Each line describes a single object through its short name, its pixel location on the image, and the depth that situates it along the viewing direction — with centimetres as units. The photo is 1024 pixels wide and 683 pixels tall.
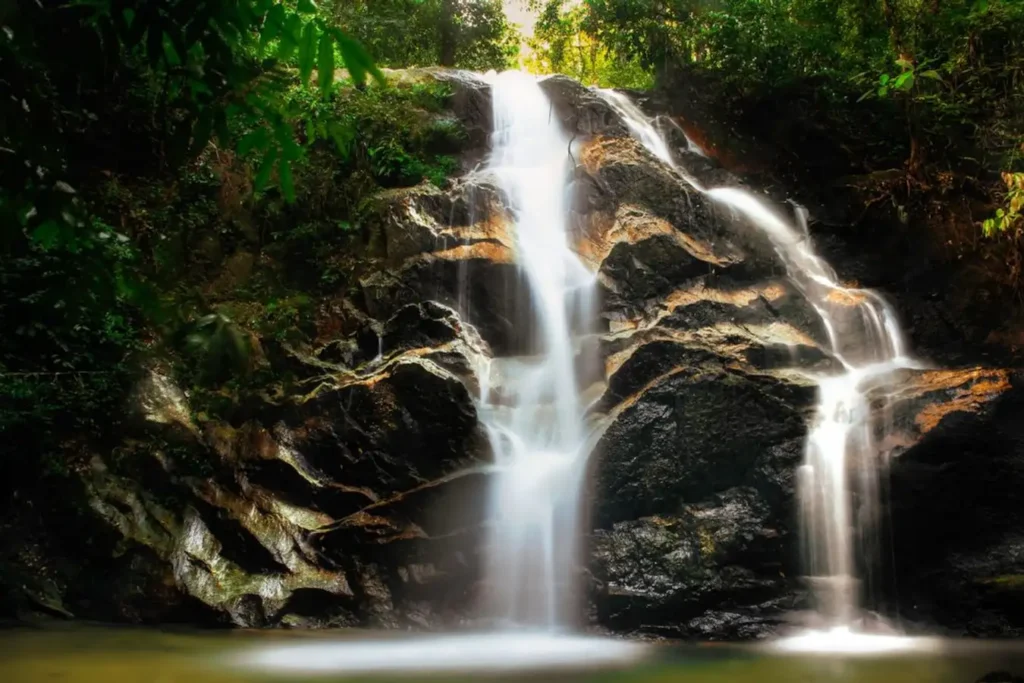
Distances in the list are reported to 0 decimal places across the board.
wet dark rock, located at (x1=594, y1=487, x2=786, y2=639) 757
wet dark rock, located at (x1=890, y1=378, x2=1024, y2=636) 789
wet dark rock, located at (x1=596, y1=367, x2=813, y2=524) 800
